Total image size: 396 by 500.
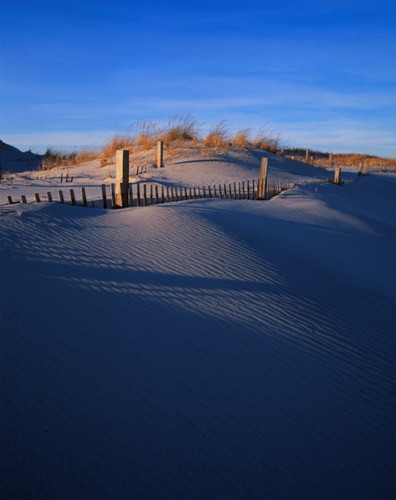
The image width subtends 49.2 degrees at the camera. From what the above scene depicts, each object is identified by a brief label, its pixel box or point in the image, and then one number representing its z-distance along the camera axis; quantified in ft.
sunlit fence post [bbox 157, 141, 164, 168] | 48.01
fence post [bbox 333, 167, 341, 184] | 53.60
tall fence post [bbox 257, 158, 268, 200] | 34.40
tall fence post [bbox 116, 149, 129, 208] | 23.52
